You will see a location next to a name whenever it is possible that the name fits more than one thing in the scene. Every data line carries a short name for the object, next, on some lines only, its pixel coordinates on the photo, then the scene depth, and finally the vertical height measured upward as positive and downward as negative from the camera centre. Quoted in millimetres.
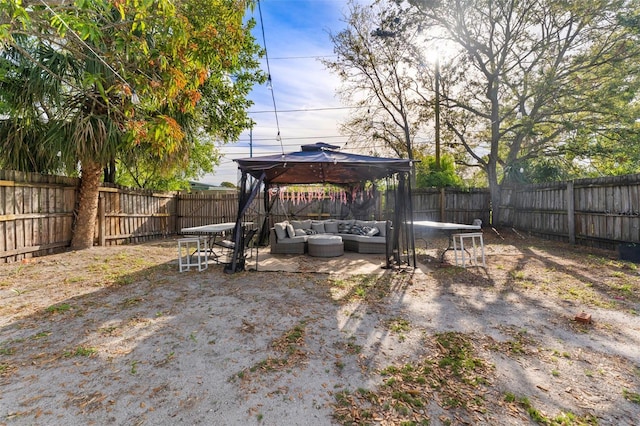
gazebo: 5504 +810
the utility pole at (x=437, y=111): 11508 +3979
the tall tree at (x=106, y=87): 3621 +2128
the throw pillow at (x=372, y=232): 7539 -573
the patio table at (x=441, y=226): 5618 -347
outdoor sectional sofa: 7371 -709
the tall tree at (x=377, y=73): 11711 +5940
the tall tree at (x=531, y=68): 8562 +4646
